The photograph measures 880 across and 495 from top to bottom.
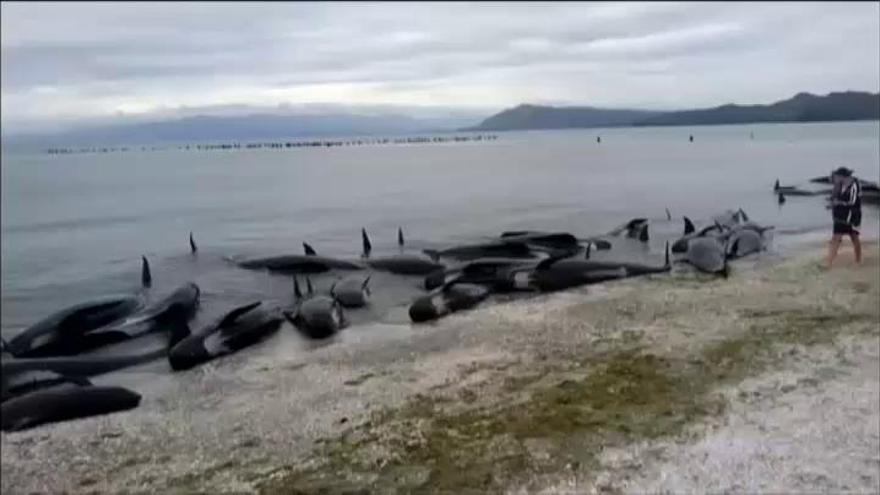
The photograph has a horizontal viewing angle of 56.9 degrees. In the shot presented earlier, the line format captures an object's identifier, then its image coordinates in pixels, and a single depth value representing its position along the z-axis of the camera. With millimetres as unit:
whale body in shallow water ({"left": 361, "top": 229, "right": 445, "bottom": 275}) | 12484
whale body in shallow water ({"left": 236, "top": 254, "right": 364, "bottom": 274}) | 9106
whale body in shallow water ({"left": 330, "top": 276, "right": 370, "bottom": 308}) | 10422
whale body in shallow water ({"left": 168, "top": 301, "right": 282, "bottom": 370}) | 7449
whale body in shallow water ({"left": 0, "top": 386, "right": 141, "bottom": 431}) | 4051
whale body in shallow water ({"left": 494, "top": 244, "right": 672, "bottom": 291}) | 10852
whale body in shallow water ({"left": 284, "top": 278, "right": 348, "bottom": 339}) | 8859
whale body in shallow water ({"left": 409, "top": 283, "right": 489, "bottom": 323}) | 9477
